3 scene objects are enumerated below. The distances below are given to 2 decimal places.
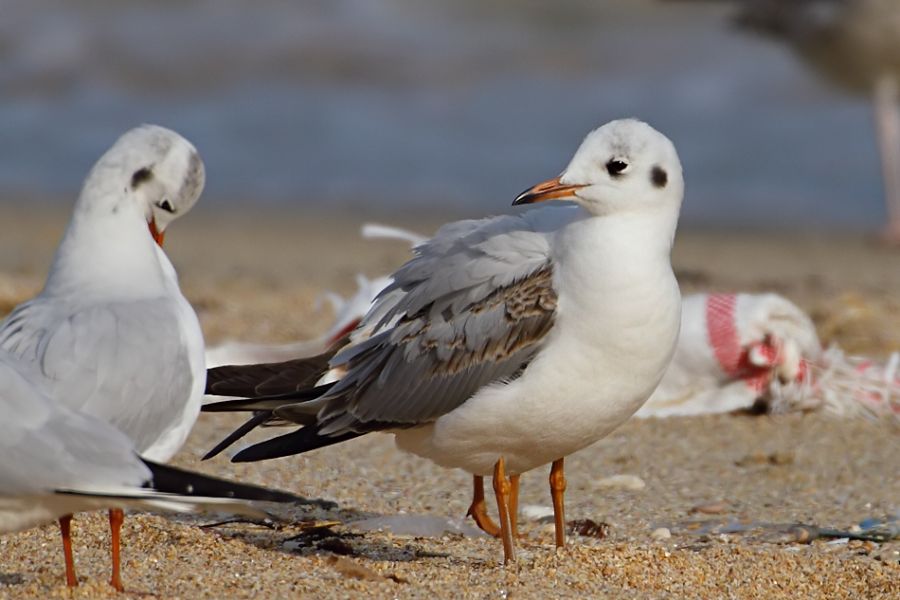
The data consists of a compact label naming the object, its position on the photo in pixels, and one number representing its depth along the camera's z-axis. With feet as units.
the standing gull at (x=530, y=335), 23.97
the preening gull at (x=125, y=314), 21.04
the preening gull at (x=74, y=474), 19.07
